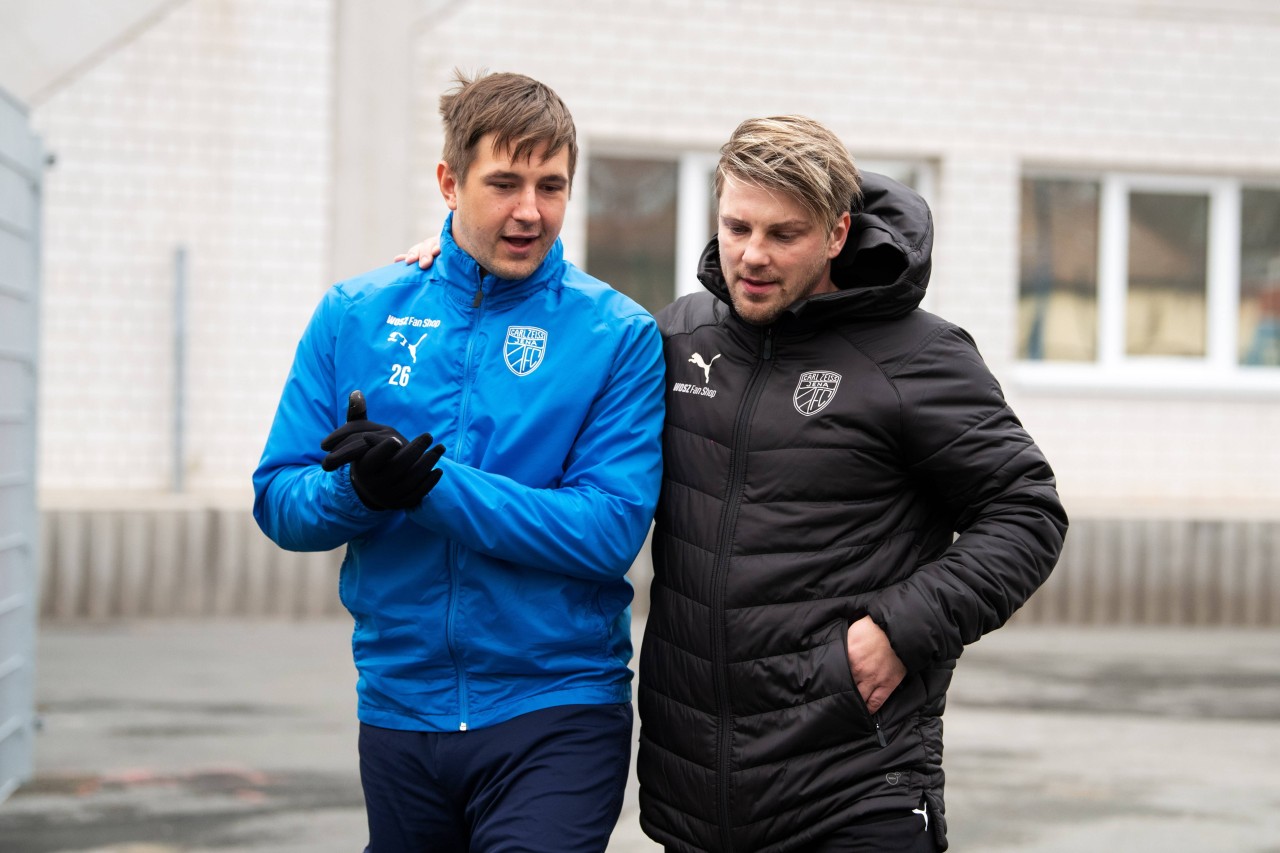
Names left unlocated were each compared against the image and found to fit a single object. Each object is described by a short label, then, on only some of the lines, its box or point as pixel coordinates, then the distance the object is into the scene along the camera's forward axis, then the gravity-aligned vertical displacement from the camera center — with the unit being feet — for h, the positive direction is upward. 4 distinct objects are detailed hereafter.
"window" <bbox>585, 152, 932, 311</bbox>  70.44 +4.07
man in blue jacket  19.34 -0.60
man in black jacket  18.84 -0.75
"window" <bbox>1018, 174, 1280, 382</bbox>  73.72 +3.29
